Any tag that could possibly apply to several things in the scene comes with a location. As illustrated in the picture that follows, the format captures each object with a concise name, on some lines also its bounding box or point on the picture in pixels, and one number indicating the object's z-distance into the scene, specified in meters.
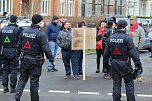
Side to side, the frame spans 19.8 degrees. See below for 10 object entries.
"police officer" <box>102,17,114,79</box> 12.79
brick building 33.19
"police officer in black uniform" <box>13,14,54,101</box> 8.72
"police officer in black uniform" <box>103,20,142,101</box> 8.61
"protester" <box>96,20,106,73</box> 13.36
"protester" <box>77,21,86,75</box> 13.36
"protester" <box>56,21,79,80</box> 12.79
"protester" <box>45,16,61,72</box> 14.34
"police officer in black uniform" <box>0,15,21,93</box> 10.57
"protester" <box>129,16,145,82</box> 12.23
